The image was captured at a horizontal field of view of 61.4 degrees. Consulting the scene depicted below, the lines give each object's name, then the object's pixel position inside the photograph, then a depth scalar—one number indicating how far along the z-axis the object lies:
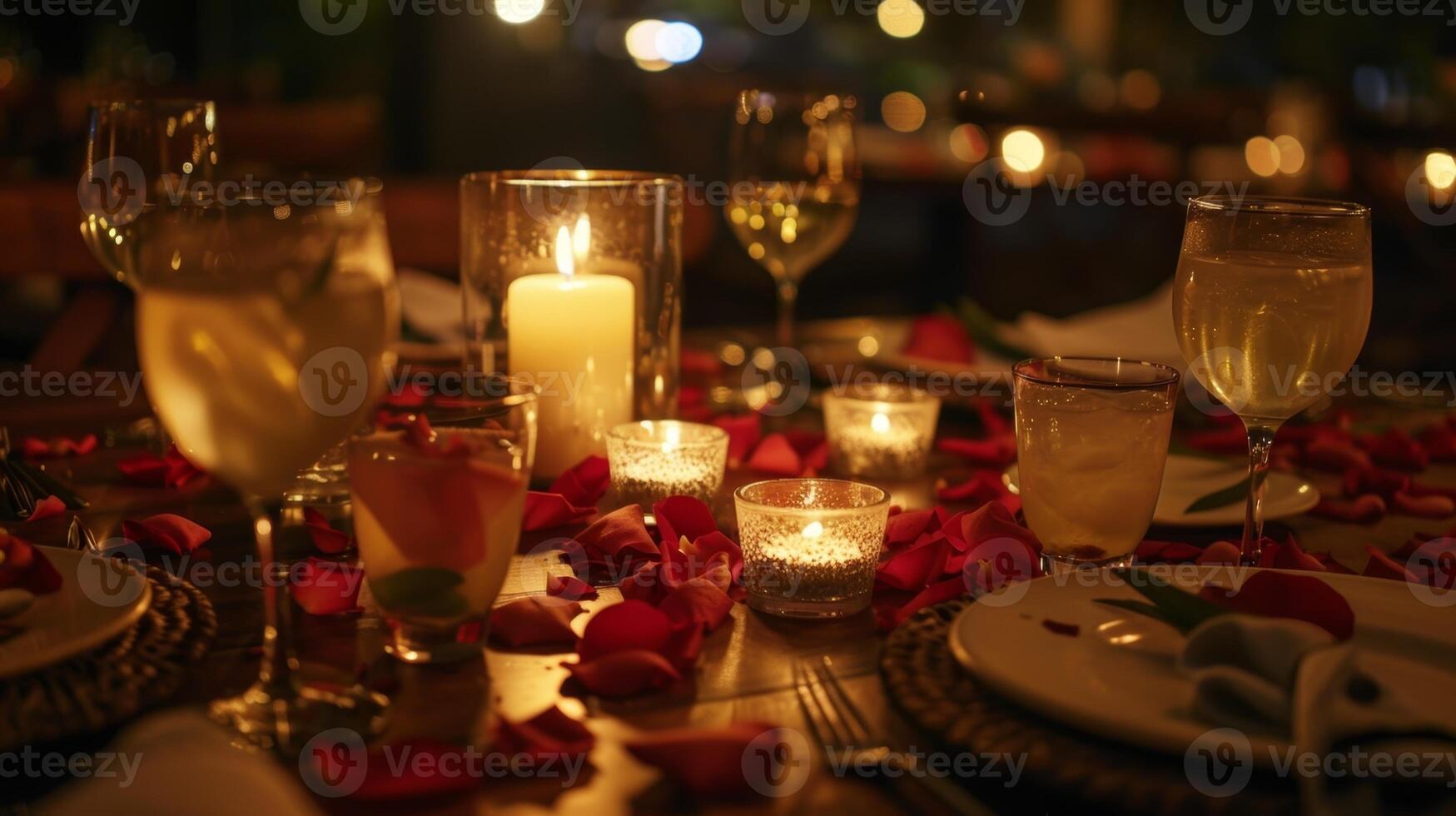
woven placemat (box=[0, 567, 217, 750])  0.56
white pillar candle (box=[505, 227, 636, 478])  1.16
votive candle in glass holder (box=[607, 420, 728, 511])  1.01
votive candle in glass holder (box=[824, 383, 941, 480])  1.18
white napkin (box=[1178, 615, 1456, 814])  0.52
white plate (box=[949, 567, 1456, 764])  0.55
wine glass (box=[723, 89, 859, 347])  1.59
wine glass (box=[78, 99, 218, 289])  1.16
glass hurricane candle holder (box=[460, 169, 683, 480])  1.16
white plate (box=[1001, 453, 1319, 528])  1.01
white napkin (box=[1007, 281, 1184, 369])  1.56
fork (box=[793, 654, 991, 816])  0.54
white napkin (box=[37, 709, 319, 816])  0.47
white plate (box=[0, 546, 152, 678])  0.60
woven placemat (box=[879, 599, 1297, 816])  0.51
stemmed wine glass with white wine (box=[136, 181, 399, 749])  0.61
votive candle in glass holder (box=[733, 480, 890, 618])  0.79
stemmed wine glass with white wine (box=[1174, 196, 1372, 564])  0.87
